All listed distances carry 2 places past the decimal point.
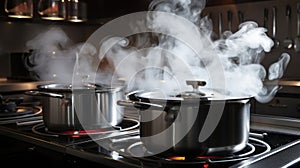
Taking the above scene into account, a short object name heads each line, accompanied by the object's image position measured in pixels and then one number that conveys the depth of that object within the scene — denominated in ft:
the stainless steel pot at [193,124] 2.60
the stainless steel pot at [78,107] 3.65
